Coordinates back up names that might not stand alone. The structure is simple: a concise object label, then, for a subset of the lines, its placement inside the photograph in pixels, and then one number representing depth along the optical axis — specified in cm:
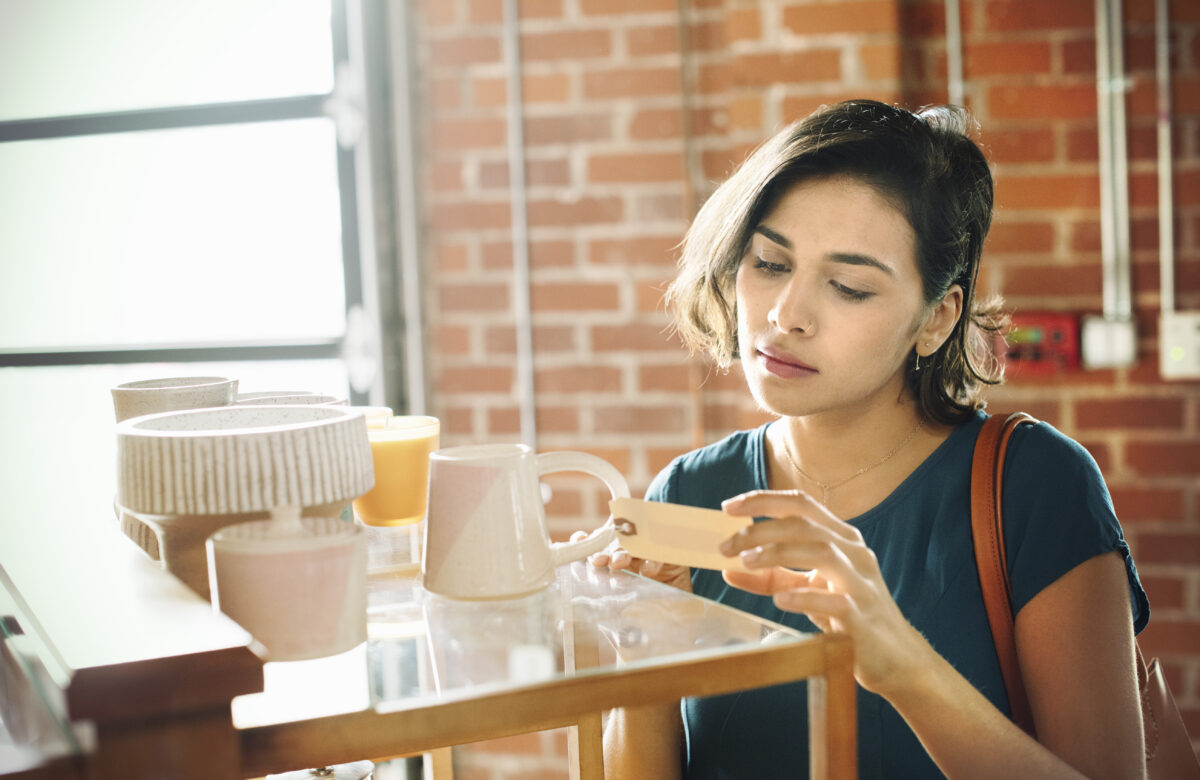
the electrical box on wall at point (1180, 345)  165
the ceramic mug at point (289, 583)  61
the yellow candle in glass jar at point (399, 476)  85
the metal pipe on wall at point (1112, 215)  163
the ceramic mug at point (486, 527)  71
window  187
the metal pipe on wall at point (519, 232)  180
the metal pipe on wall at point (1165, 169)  162
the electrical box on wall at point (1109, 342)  166
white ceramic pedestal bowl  62
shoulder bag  103
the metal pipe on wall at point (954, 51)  166
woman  96
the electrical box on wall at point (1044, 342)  168
